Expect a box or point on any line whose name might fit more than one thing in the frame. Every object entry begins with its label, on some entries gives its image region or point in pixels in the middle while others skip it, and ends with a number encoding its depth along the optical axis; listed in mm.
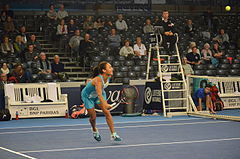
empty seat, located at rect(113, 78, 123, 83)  20066
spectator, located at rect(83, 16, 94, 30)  24375
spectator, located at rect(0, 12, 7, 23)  23620
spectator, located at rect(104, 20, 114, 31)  25091
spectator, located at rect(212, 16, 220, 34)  27666
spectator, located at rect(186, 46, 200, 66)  21328
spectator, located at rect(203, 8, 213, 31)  27875
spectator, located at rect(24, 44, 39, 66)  19953
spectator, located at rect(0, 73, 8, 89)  17750
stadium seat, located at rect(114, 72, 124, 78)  20328
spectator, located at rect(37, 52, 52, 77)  19172
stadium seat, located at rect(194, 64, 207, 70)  21345
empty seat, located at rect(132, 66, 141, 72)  21031
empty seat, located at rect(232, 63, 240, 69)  22641
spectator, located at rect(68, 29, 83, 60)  22156
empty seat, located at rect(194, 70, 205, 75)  21141
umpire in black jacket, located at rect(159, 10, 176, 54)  17609
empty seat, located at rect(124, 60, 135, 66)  21188
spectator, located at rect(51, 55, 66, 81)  19484
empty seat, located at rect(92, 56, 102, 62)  21016
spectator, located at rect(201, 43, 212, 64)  22484
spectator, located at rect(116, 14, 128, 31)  24839
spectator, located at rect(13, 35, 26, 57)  20625
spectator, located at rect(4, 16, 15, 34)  22859
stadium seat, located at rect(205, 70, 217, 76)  21381
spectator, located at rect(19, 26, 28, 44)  21662
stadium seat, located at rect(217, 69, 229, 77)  21953
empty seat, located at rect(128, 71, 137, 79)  20527
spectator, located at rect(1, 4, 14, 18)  23953
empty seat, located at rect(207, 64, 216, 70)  21738
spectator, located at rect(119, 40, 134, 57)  21572
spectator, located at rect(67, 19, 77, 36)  23578
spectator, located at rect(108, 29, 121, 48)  22594
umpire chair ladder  17250
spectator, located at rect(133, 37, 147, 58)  21673
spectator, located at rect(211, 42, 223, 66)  22364
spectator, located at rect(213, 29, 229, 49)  25330
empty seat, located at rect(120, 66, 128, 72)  20752
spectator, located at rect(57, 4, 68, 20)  25031
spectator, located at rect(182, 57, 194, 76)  20156
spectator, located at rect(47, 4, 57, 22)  24622
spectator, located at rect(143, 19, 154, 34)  25219
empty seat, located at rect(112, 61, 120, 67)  20938
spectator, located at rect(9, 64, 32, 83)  18203
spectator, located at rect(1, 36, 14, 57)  20406
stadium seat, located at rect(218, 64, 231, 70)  22402
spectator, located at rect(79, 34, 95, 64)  21516
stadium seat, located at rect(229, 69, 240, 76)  22312
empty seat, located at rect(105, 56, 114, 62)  21050
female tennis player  10281
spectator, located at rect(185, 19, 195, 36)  25844
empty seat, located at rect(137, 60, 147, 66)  21297
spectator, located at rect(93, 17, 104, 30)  24781
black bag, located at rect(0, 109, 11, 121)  16797
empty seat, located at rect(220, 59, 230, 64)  22717
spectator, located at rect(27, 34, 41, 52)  21231
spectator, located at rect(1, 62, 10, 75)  18375
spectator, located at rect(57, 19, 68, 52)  23125
